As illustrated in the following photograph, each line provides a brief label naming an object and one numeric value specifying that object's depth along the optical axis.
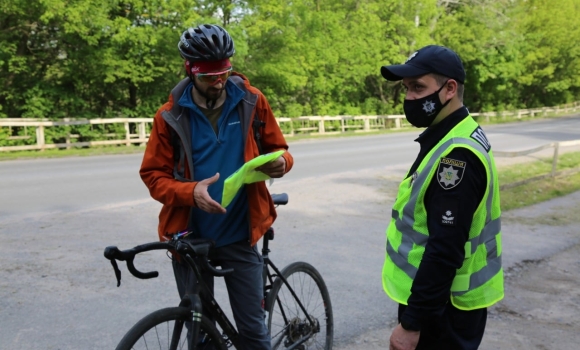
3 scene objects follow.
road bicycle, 2.89
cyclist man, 3.10
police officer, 2.27
